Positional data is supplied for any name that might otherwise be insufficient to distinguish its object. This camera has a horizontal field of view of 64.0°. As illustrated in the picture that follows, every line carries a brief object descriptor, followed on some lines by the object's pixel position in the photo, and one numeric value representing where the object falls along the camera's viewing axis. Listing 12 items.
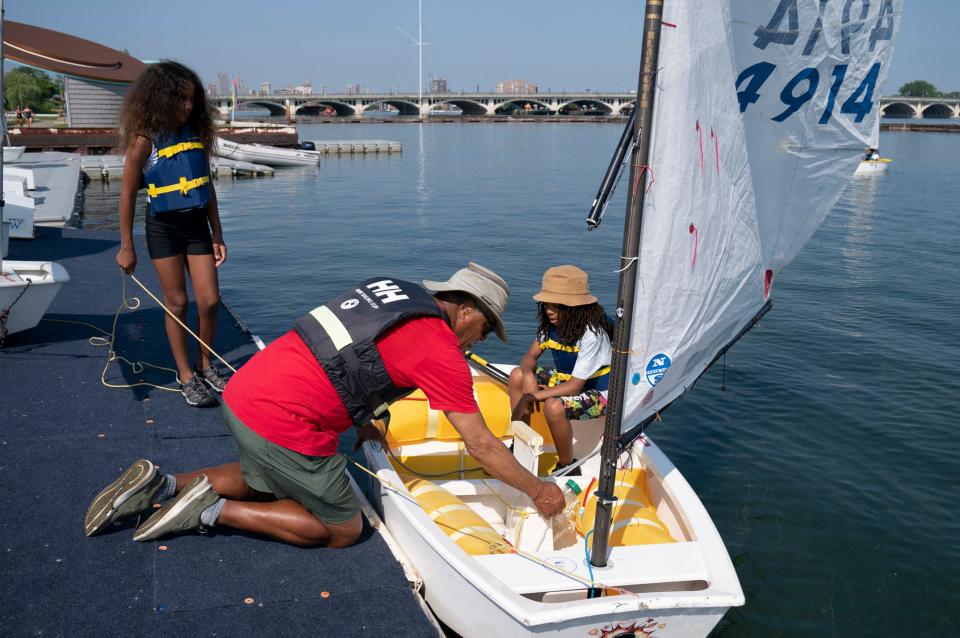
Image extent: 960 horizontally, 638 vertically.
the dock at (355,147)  49.59
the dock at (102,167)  31.27
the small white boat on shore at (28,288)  6.19
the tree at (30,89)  71.69
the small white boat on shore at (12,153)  24.36
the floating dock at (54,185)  15.01
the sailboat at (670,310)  3.35
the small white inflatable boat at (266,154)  37.91
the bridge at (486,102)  111.31
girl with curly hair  4.93
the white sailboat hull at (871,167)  36.03
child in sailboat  5.08
